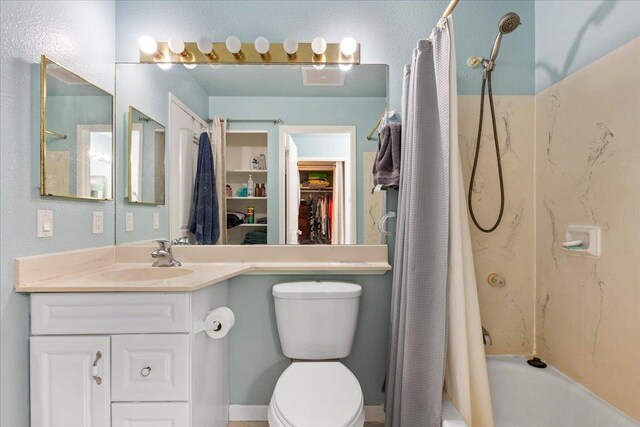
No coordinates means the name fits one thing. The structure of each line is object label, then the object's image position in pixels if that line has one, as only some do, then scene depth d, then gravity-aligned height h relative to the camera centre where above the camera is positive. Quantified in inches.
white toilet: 55.4 -22.1
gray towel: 63.9 +10.6
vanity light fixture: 68.7 +32.8
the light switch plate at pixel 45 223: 50.5 -2.1
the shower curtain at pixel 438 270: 50.7 -9.2
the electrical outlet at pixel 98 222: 63.6 -2.4
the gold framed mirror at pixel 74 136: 51.7 +13.0
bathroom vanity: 48.3 -21.9
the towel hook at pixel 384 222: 69.4 -2.1
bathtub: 51.9 -32.3
